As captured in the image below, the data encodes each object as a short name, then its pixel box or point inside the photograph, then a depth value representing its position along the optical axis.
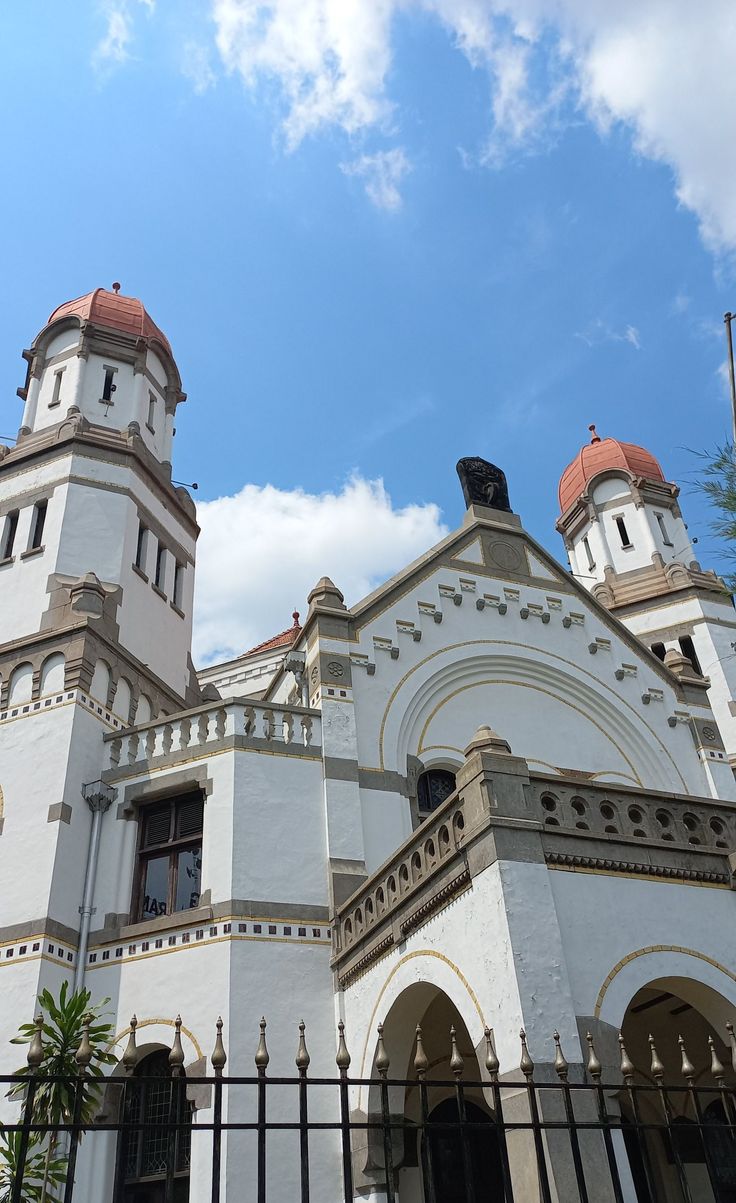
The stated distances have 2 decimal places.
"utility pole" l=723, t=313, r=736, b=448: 12.39
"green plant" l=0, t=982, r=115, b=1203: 12.54
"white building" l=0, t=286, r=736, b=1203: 12.18
